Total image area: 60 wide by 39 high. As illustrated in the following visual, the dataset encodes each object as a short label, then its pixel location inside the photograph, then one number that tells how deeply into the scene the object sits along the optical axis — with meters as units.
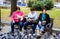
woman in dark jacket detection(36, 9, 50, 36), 3.85
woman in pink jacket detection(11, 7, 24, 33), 4.38
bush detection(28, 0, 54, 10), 11.40
